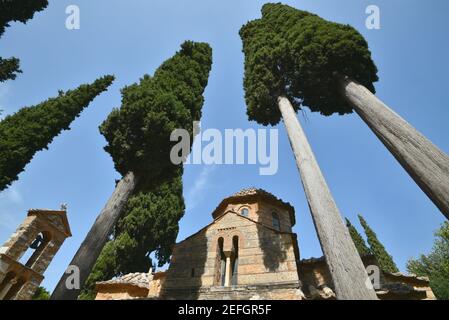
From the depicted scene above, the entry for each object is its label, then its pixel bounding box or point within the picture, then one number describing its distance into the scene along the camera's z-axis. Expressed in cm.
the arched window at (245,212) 1557
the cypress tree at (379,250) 2527
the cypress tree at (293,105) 431
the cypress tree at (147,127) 631
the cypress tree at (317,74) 590
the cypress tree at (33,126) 1116
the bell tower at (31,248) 1253
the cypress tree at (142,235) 1661
